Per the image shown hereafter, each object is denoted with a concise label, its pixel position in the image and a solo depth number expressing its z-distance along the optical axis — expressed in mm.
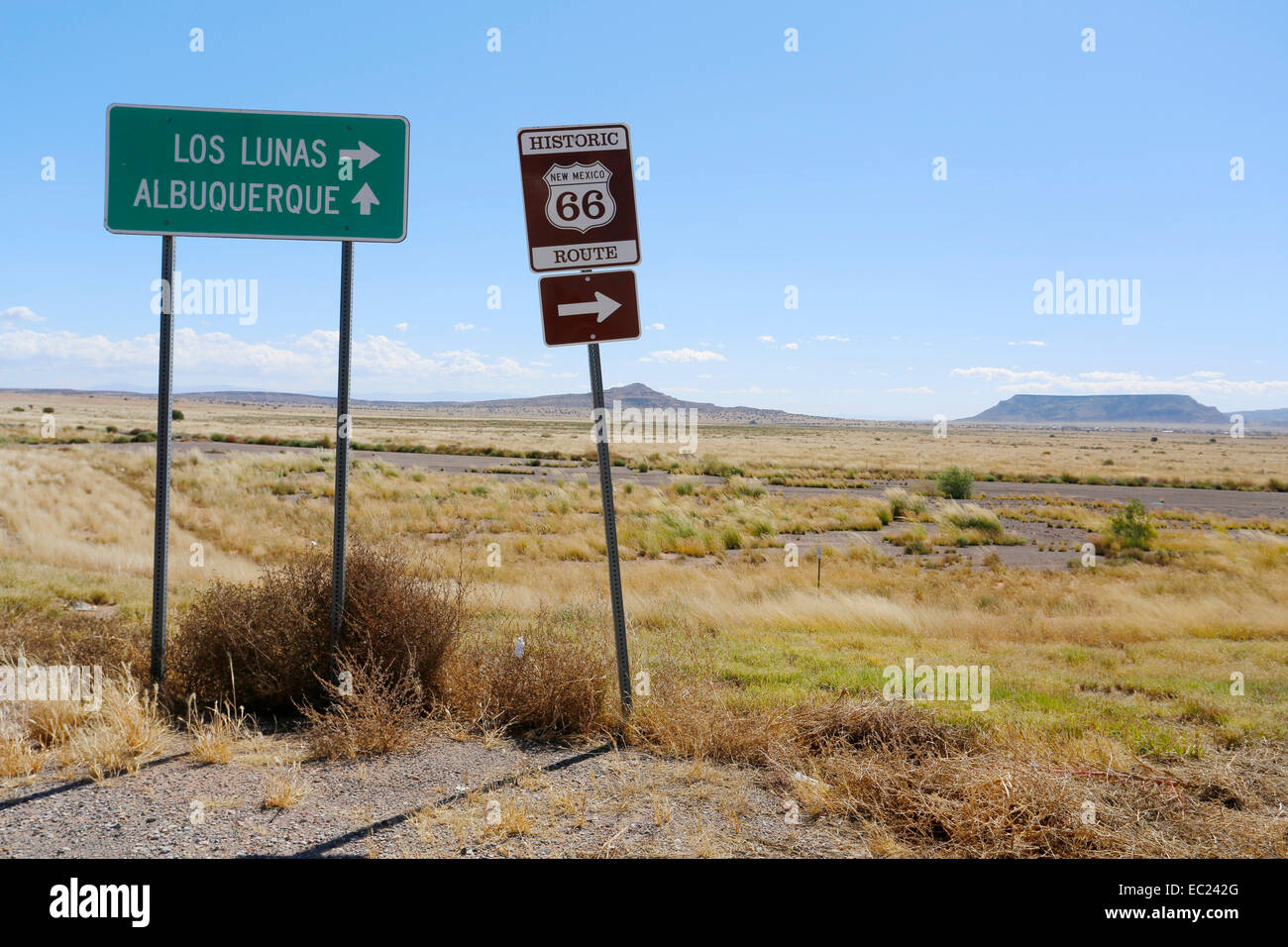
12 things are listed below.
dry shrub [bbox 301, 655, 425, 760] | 4730
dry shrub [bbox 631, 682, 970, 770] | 4879
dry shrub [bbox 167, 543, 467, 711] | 5504
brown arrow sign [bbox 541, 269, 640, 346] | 5355
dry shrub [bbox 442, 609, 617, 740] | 5344
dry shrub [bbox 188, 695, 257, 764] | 4555
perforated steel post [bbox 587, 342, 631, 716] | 5312
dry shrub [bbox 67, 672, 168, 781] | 4383
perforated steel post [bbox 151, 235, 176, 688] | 5527
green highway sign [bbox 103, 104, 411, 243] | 5578
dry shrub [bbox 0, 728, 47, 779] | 4246
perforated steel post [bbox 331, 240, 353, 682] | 5469
